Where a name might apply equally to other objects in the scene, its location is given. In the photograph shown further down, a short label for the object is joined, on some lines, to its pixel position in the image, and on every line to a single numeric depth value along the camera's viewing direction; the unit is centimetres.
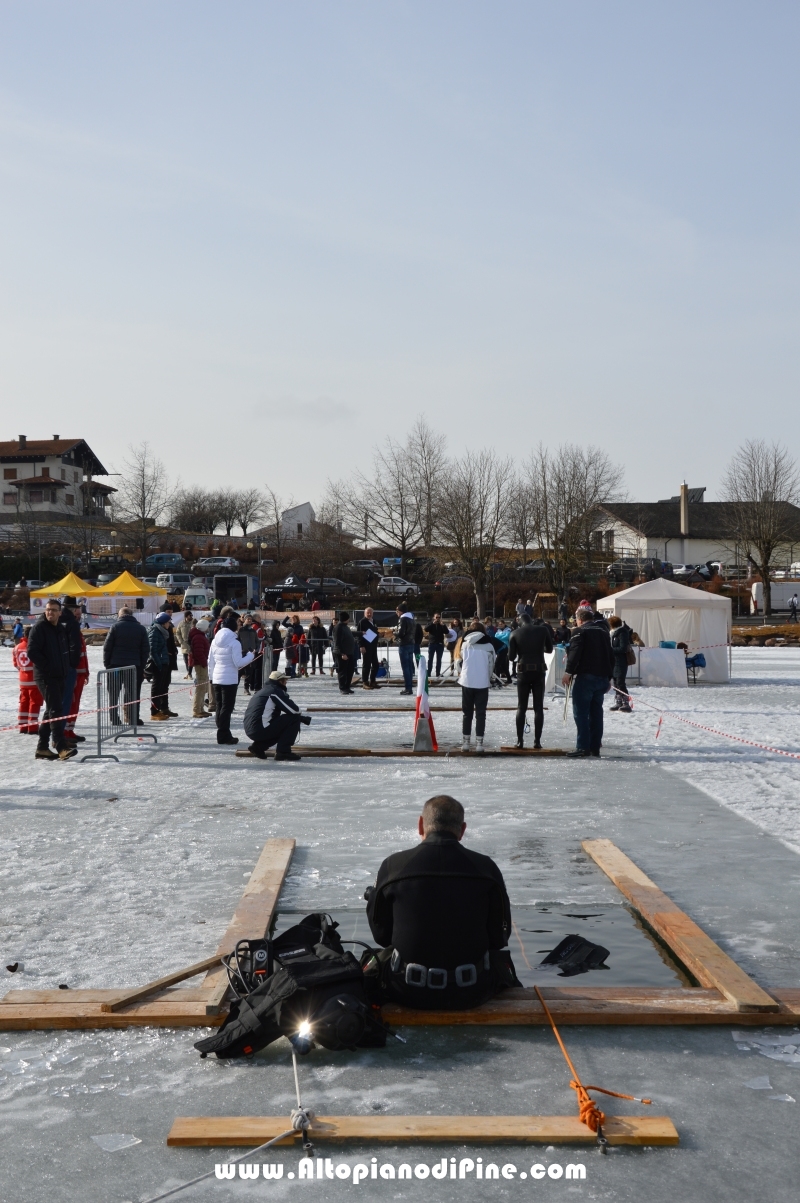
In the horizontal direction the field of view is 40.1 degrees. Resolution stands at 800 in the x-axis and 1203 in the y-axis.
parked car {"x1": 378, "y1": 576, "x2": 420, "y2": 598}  6631
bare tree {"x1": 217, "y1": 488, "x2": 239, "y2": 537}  10356
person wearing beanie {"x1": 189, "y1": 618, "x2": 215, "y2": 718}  1878
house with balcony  9394
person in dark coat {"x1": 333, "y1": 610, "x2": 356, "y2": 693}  2325
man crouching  1286
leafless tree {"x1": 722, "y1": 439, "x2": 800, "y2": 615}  6756
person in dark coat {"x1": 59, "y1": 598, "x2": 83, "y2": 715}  1351
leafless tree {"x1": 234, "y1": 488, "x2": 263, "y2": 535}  10375
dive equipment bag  435
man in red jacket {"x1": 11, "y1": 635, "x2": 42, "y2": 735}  1510
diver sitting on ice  461
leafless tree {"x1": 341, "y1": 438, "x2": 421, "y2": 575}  7675
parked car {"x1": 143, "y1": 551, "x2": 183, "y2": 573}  7344
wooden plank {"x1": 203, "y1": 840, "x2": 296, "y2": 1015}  504
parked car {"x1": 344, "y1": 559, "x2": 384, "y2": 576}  7400
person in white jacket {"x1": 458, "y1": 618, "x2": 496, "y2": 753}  1359
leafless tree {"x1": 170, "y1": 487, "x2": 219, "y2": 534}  10181
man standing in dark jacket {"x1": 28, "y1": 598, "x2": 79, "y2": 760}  1262
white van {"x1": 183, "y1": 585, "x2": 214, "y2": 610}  5075
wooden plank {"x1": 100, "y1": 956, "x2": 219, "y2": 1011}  481
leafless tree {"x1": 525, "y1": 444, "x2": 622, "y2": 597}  6556
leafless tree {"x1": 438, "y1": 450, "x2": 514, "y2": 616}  6538
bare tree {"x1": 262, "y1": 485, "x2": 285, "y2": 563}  8038
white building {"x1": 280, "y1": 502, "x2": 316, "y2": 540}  9469
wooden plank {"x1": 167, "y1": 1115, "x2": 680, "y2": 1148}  362
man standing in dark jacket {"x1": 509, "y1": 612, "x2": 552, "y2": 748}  1370
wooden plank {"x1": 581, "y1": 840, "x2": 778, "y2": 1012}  486
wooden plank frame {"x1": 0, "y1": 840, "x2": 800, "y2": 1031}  470
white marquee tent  2689
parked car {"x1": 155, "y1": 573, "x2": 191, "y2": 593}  6228
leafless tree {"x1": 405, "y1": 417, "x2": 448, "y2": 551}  7481
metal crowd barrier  1409
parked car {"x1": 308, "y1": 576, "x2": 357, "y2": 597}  6769
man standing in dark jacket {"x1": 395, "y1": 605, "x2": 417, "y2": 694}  2353
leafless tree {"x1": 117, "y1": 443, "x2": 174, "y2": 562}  8081
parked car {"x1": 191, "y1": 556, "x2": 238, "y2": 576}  7219
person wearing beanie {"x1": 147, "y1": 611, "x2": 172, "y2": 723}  1686
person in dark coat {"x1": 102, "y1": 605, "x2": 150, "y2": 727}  1516
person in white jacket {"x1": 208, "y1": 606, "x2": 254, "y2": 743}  1383
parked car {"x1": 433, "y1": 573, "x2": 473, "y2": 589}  6738
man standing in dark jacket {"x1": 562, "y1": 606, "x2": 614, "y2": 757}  1295
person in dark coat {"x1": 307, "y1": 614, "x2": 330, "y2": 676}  2789
